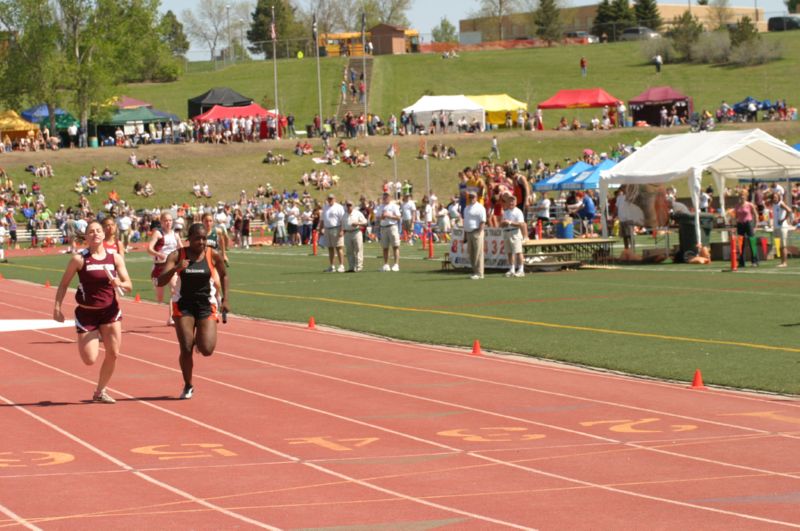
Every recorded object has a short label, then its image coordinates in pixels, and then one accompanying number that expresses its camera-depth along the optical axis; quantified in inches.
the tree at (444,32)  6422.2
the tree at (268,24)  5442.9
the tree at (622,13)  5012.3
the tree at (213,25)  5684.1
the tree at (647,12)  4975.9
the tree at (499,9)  5610.2
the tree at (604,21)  4881.9
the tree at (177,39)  5792.3
